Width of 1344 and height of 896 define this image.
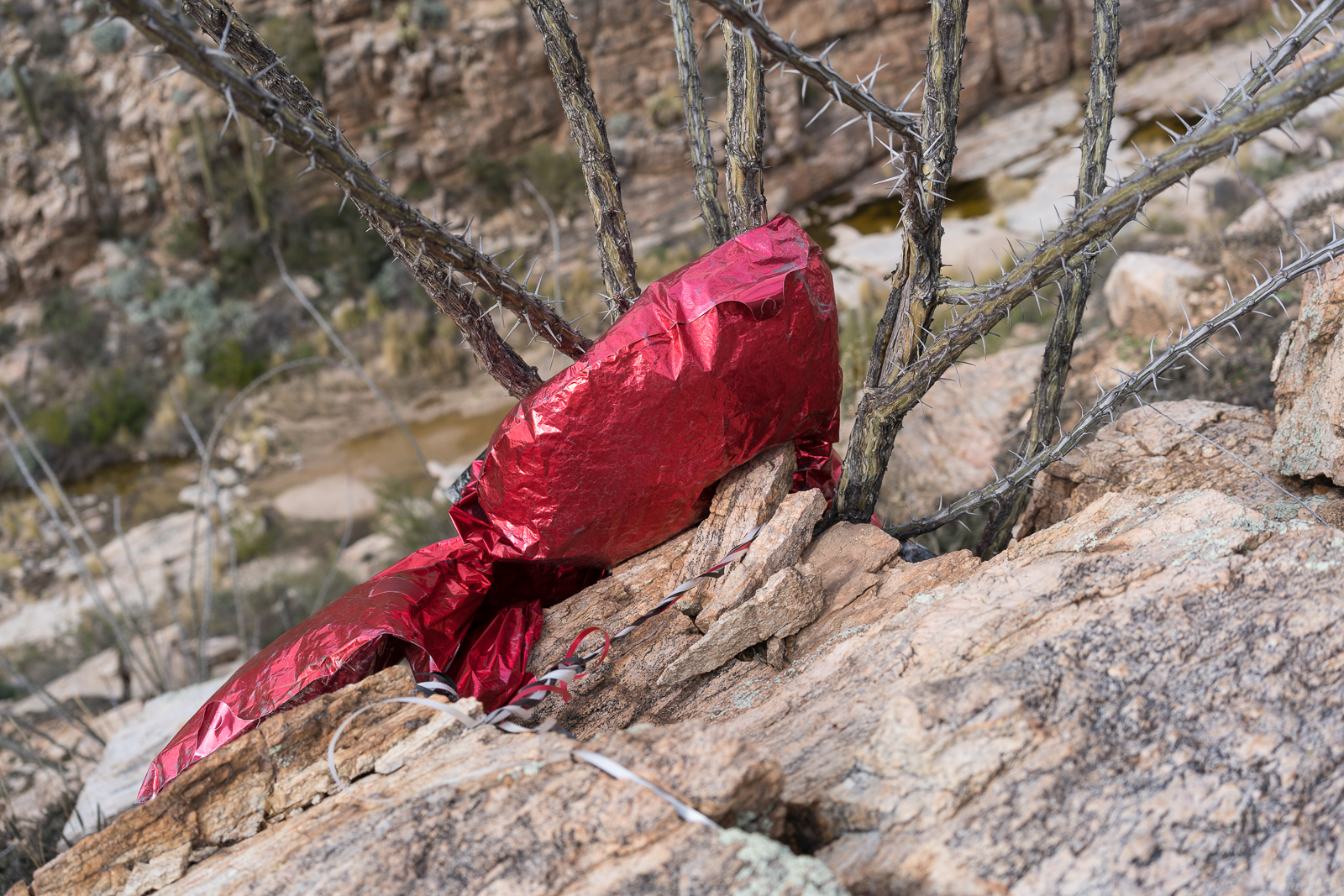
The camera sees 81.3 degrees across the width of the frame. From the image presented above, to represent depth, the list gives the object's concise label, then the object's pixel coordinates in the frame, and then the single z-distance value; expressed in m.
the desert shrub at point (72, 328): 8.48
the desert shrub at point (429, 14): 8.82
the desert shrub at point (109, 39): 8.76
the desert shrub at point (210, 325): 8.29
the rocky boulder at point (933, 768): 1.02
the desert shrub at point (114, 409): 7.89
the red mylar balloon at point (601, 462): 1.59
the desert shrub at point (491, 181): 9.14
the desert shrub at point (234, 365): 8.20
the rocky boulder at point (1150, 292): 4.21
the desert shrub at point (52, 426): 7.68
